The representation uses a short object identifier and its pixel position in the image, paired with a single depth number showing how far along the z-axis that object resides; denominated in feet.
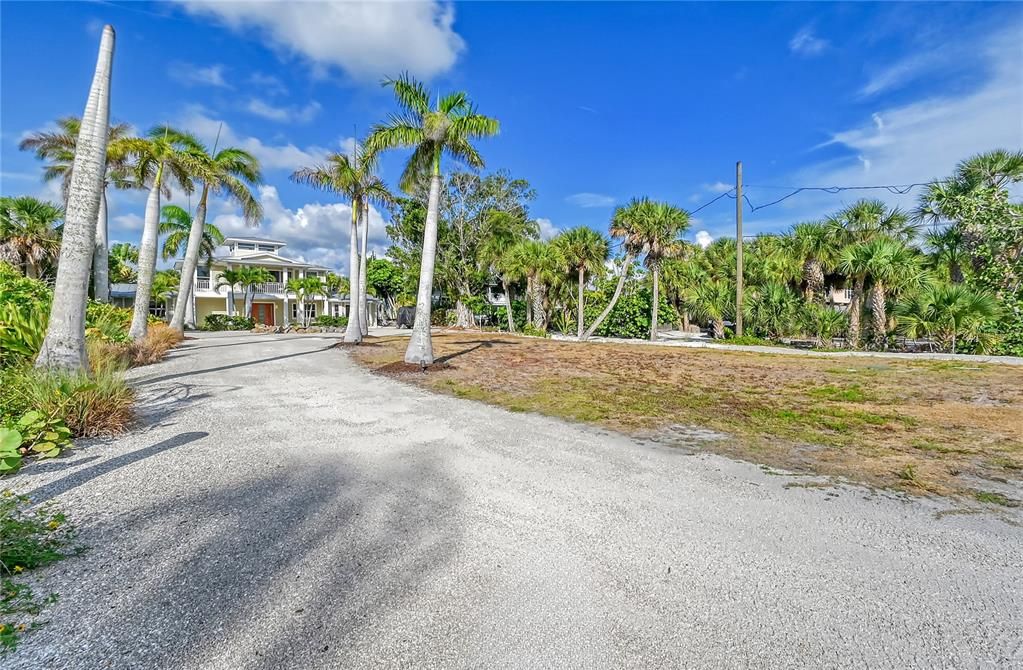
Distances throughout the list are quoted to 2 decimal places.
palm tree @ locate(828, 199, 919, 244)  59.52
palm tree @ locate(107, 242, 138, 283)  116.67
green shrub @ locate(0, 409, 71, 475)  13.08
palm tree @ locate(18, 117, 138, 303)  59.72
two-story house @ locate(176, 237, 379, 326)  122.21
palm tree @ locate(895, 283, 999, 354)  43.34
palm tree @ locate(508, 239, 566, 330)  84.43
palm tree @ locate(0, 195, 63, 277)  67.26
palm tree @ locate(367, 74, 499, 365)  35.29
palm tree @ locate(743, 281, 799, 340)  64.08
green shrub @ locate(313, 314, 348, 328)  119.03
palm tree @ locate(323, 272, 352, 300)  126.80
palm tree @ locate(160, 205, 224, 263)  88.89
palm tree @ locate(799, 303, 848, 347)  58.49
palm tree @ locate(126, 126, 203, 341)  45.73
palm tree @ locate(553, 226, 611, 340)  77.25
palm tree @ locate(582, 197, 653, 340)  70.69
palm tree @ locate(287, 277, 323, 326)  116.47
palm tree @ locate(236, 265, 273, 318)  109.63
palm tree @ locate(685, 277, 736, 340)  74.13
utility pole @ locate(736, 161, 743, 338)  61.98
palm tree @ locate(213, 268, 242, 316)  108.58
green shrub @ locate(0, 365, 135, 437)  15.20
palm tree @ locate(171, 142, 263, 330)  53.62
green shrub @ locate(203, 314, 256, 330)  100.37
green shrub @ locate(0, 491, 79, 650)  6.42
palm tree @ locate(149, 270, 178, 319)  108.58
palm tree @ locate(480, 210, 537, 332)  100.76
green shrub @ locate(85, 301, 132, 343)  33.32
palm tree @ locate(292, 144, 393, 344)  58.29
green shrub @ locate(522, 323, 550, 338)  85.05
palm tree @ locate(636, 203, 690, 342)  69.97
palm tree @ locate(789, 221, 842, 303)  62.23
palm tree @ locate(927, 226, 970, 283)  51.21
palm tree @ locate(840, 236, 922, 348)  50.26
